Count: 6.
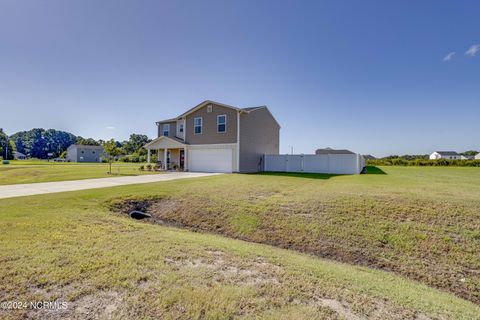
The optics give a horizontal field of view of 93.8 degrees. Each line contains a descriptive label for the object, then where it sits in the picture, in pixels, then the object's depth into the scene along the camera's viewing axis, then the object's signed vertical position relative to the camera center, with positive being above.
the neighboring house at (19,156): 75.81 +1.31
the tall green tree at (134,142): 82.44 +6.77
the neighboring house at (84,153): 66.11 +2.00
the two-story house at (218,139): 20.44 +2.04
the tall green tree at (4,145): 61.67 +4.11
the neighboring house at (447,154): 81.66 +2.14
